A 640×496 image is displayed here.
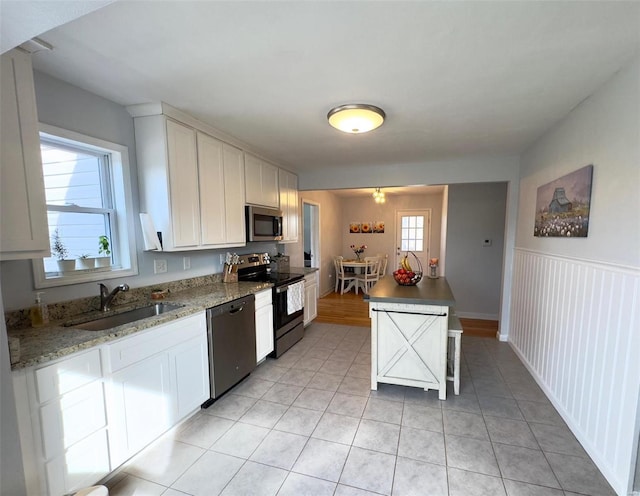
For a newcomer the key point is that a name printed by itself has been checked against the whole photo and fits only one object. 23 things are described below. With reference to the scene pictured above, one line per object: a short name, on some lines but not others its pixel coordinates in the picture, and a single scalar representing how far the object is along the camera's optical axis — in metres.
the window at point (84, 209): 1.80
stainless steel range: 3.11
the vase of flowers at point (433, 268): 3.36
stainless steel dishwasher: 2.23
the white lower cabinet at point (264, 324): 2.78
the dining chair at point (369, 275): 6.37
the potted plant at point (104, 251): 2.03
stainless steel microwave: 3.18
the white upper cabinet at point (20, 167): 1.27
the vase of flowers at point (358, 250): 7.06
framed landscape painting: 1.92
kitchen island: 2.31
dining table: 6.41
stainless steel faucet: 1.93
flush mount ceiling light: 2.07
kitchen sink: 1.82
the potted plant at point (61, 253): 1.80
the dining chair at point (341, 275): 6.50
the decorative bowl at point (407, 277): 2.80
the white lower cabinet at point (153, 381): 1.57
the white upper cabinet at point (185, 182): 2.19
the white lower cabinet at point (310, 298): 3.89
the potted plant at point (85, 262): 1.89
